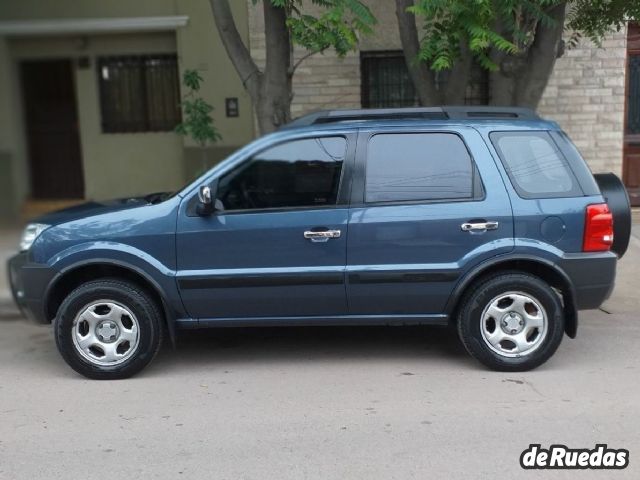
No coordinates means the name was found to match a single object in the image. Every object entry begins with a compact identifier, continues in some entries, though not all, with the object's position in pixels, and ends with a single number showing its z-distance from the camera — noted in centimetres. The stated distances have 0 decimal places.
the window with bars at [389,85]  1037
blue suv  489
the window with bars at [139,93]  1116
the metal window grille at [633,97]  1050
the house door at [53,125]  1120
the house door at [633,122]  1040
